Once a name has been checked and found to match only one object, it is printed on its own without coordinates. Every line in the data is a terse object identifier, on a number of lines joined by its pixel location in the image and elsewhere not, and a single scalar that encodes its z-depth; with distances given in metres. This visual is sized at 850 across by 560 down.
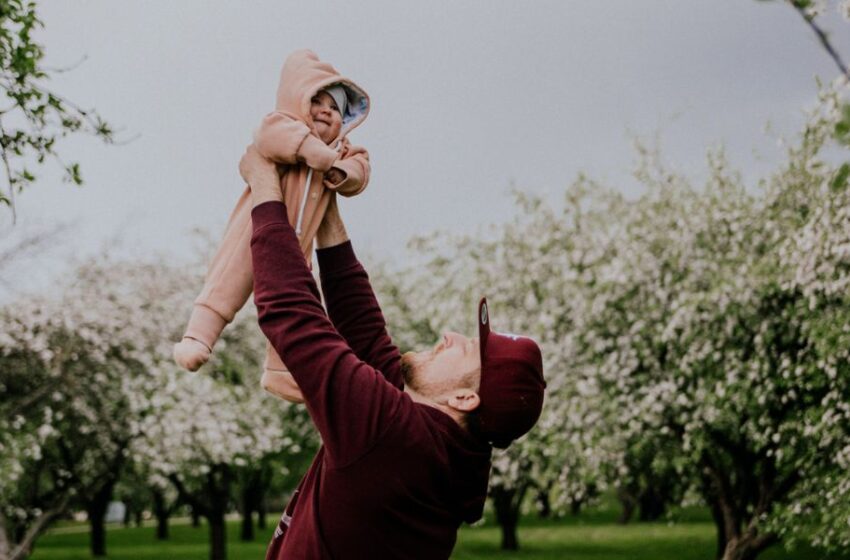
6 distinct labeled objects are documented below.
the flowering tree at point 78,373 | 17.16
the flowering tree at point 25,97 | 6.60
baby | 2.57
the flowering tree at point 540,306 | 16.55
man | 2.51
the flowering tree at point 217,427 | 20.36
